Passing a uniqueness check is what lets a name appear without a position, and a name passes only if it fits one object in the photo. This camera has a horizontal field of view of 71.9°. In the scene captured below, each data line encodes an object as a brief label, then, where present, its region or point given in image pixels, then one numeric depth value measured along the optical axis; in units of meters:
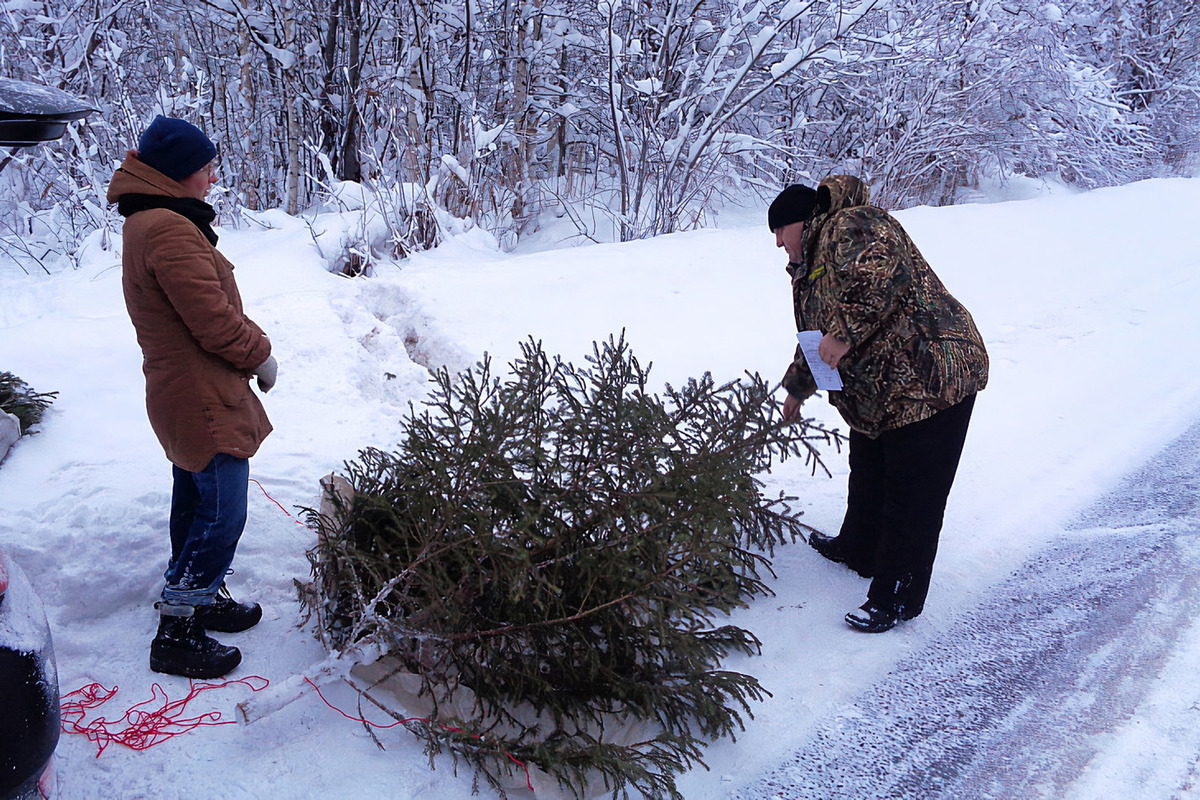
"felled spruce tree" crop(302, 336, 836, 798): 2.68
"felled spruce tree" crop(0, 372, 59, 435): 4.36
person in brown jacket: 2.66
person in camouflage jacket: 3.16
